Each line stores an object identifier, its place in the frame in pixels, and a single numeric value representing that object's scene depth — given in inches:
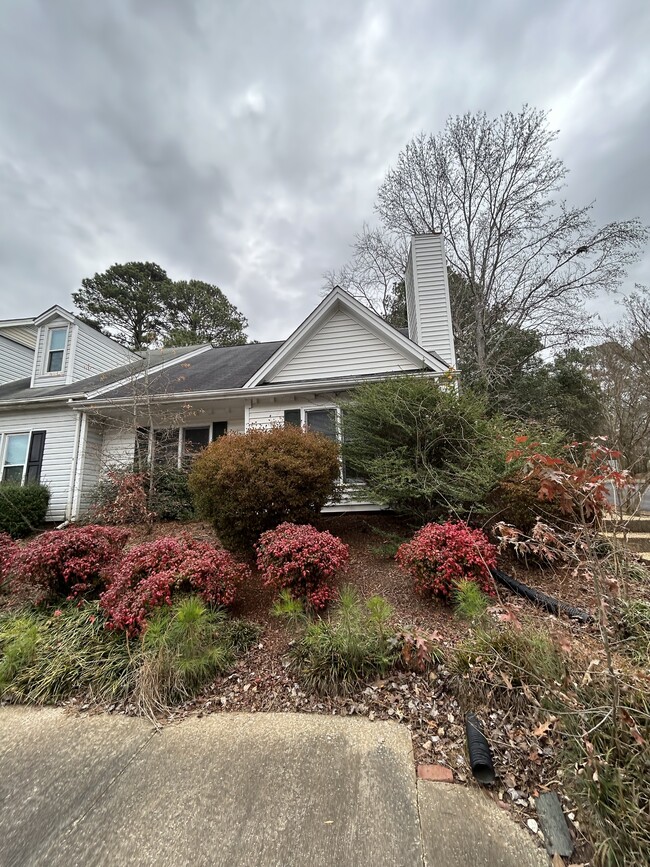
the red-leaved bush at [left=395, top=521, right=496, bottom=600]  149.1
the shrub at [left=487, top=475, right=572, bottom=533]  182.9
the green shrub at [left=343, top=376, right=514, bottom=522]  198.7
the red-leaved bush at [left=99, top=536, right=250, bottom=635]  140.3
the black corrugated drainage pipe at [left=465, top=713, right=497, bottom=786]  79.9
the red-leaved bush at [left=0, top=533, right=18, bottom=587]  195.4
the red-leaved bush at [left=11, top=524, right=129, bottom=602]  170.7
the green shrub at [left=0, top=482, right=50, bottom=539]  348.8
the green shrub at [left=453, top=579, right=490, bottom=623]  126.5
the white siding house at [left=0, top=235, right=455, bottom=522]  335.3
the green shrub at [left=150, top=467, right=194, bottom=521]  327.0
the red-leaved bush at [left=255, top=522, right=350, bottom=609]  154.6
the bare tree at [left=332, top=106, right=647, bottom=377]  562.6
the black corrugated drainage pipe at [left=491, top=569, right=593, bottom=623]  129.6
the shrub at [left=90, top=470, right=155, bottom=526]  293.3
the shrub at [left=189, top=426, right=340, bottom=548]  202.7
